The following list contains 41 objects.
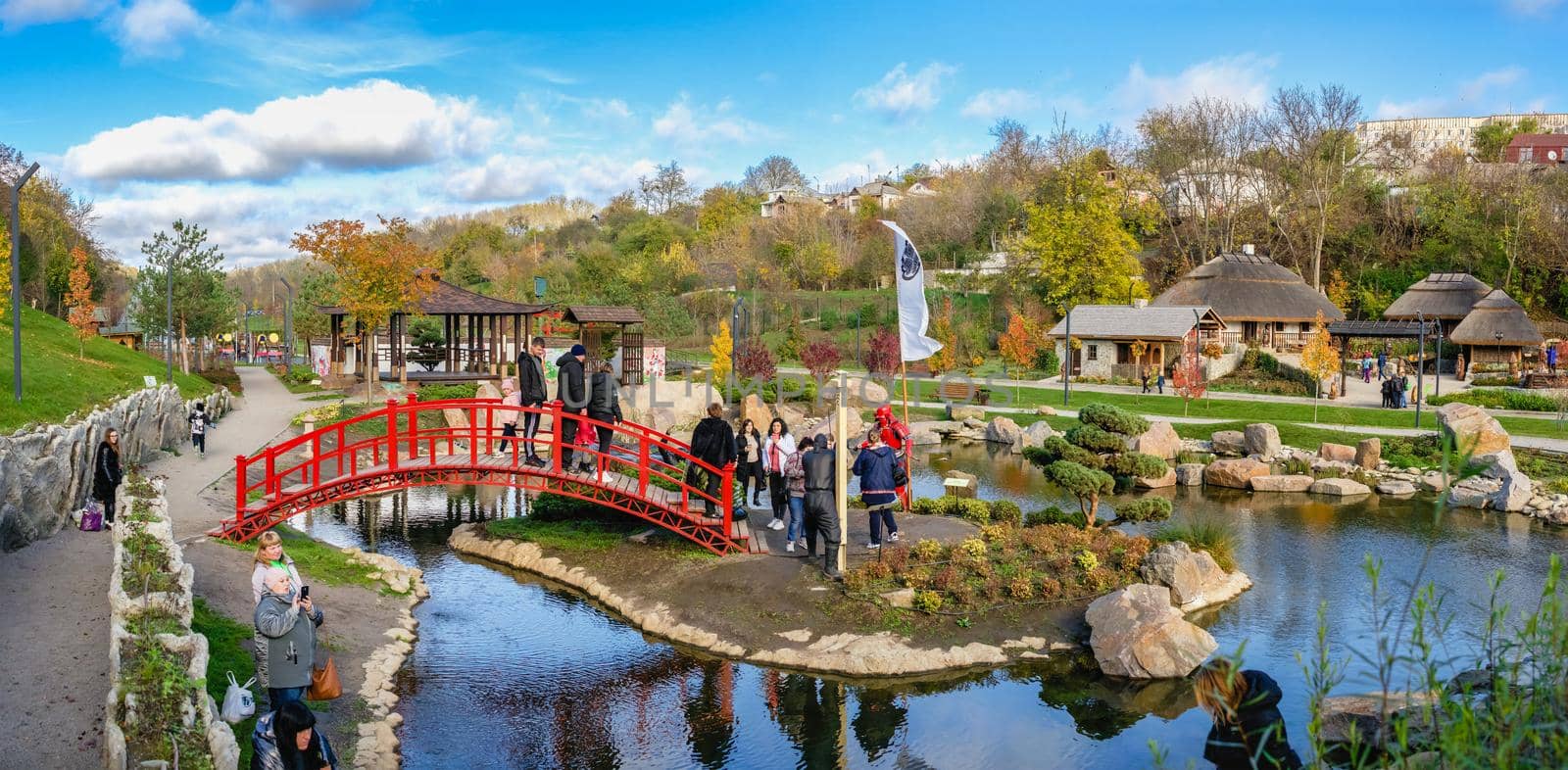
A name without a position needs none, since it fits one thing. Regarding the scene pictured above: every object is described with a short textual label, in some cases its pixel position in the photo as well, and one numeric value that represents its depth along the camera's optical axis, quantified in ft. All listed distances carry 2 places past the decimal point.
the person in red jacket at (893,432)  61.46
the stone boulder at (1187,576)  54.39
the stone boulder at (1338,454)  93.71
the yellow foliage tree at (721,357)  137.08
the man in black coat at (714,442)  60.23
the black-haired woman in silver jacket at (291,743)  28.25
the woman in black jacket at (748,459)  63.31
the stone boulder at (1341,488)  85.87
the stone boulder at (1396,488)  85.87
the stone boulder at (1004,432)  112.16
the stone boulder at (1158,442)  94.17
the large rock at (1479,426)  89.30
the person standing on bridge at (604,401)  59.93
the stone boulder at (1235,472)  89.10
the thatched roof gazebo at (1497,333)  143.13
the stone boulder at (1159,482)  88.48
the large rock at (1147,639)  46.14
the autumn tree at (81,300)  121.90
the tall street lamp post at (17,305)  73.72
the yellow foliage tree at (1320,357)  120.98
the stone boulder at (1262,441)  96.22
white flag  58.75
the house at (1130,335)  151.64
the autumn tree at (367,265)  126.82
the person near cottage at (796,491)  55.01
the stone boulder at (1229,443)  99.96
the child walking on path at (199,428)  90.79
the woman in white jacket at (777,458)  59.93
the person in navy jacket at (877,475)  55.83
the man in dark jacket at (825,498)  52.29
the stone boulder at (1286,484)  88.02
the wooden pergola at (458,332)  140.36
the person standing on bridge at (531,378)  58.23
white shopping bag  32.73
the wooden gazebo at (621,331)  141.69
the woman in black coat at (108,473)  60.75
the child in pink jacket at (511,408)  57.96
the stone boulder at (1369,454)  92.53
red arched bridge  58.85
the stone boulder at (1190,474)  90.99
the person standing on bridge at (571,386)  57.41
